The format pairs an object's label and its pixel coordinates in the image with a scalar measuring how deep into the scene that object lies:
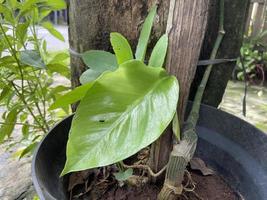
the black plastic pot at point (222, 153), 0.50
